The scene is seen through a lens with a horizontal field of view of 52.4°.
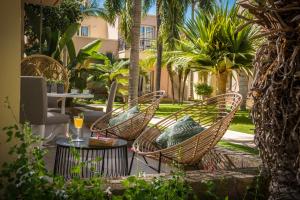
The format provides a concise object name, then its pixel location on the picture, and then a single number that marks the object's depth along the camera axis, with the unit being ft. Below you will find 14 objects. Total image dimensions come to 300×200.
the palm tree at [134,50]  23.57
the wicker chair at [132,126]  14.19
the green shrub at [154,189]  5.60
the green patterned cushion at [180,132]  10.34
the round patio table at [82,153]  9.76
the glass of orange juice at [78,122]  11.21
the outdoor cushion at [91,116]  19.21
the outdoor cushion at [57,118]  15.06
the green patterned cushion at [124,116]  14.64
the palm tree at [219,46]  23.33
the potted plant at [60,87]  19.36
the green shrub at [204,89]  50.15
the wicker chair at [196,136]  9.56
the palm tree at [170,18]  37.27
